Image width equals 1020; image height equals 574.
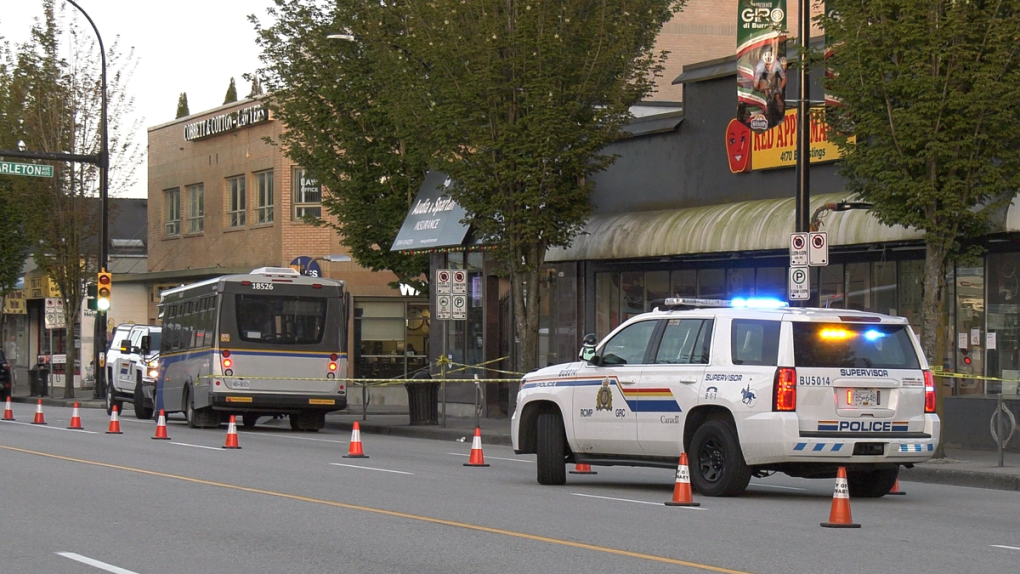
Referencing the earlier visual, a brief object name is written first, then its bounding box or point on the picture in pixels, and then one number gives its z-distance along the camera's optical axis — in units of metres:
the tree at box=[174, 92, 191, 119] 80.31
